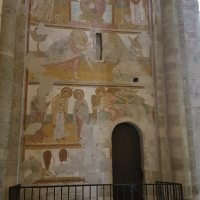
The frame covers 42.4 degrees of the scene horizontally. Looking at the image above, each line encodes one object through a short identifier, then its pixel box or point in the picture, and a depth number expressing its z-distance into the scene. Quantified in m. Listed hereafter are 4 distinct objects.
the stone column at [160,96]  8.09
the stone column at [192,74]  8.23
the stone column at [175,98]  7.74
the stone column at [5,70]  6.95
